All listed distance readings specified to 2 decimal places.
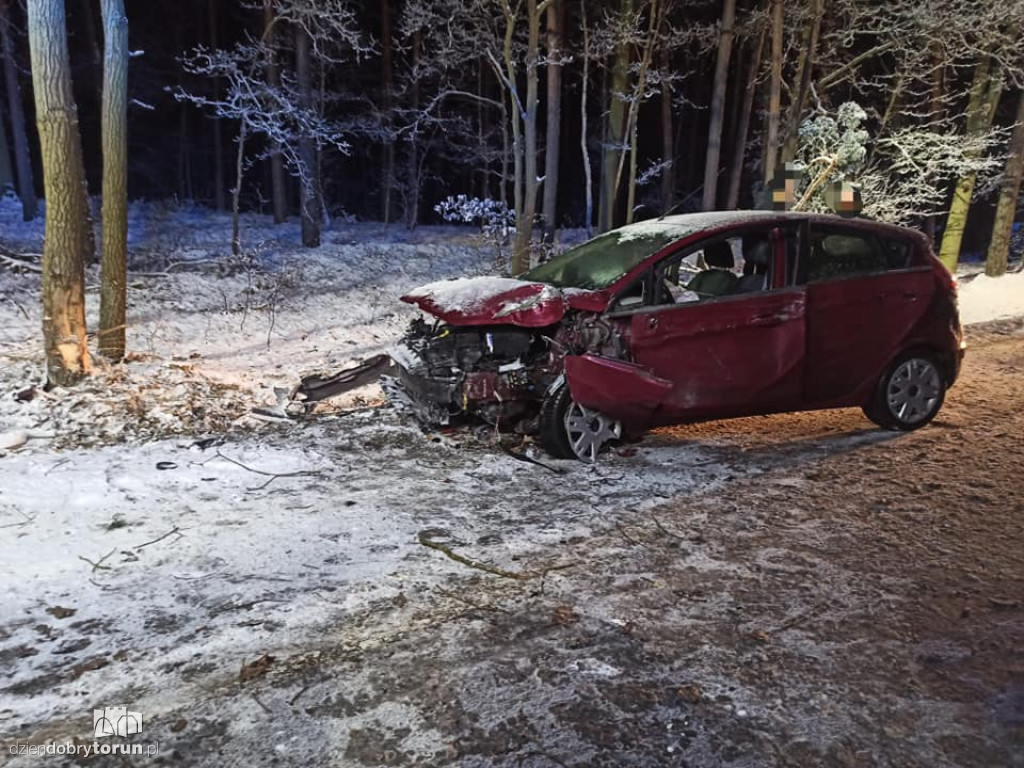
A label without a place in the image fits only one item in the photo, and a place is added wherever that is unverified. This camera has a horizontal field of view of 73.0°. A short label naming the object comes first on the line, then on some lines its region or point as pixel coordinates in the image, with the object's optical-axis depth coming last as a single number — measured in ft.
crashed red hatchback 17.31
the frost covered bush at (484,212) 51.08
